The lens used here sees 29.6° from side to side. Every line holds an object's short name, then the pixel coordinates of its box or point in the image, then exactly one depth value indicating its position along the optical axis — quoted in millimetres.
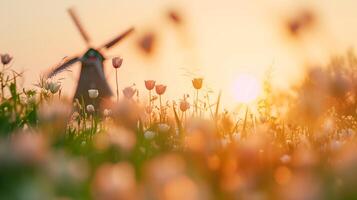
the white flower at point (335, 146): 4805
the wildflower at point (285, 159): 3827
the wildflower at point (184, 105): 7090
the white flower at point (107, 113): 8000
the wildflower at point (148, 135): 5418
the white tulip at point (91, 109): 7333
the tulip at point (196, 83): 7395
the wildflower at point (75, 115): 7174
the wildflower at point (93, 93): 8327
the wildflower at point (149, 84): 7949
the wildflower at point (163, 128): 5912
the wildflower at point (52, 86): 6992
